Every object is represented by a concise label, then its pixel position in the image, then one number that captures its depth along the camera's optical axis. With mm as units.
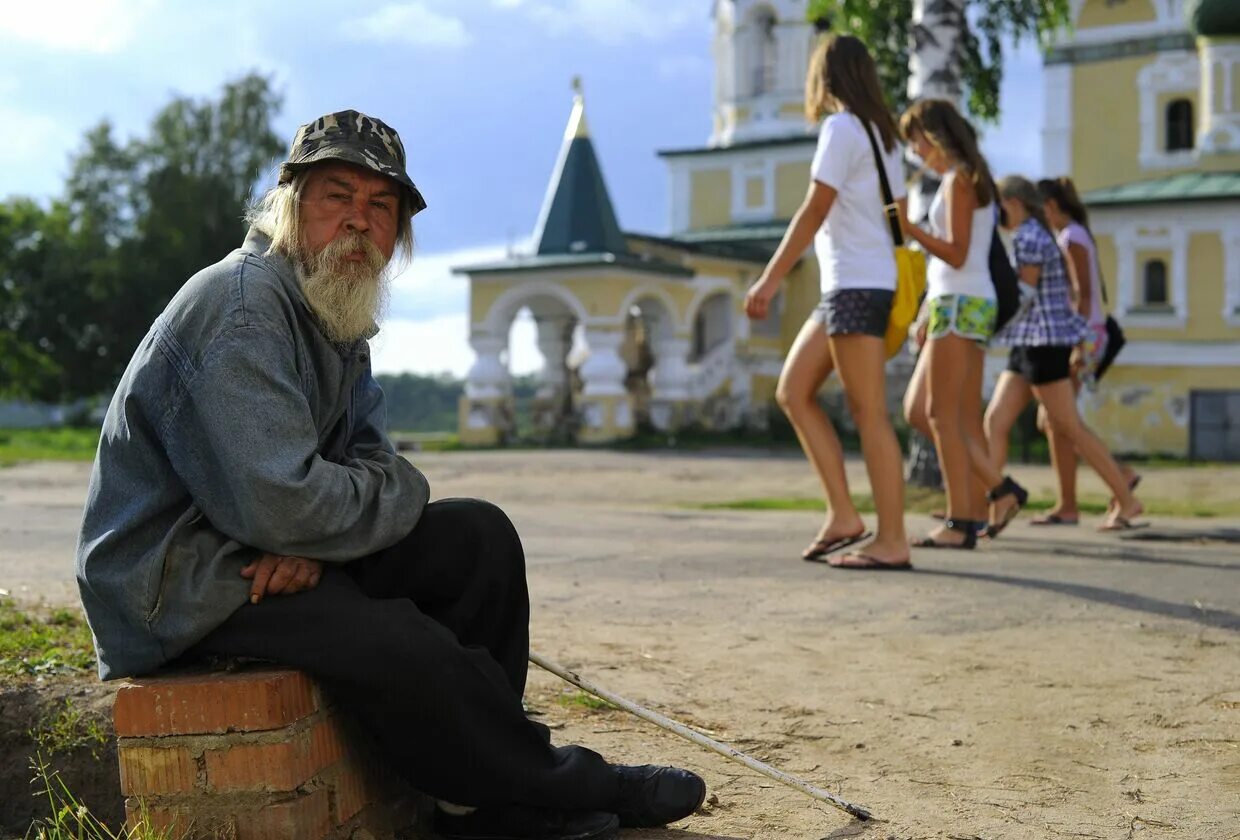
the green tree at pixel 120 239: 49812
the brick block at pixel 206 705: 2834
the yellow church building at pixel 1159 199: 28578
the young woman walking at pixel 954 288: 7477
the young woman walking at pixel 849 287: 6832
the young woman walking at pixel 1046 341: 8805
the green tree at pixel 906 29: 18609
